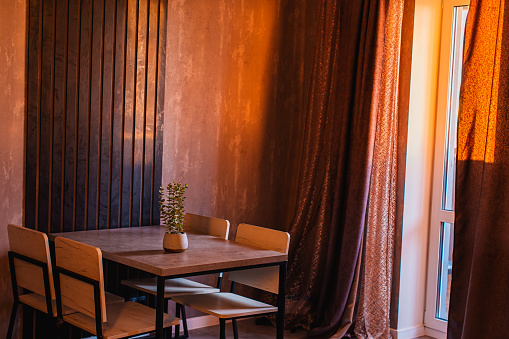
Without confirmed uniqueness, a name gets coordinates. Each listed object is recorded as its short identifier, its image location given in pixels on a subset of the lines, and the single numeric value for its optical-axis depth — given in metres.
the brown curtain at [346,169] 3.68
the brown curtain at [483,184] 3.04
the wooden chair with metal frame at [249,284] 2.90
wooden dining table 2.48
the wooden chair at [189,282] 3.19
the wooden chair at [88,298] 2.41
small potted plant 2.78
